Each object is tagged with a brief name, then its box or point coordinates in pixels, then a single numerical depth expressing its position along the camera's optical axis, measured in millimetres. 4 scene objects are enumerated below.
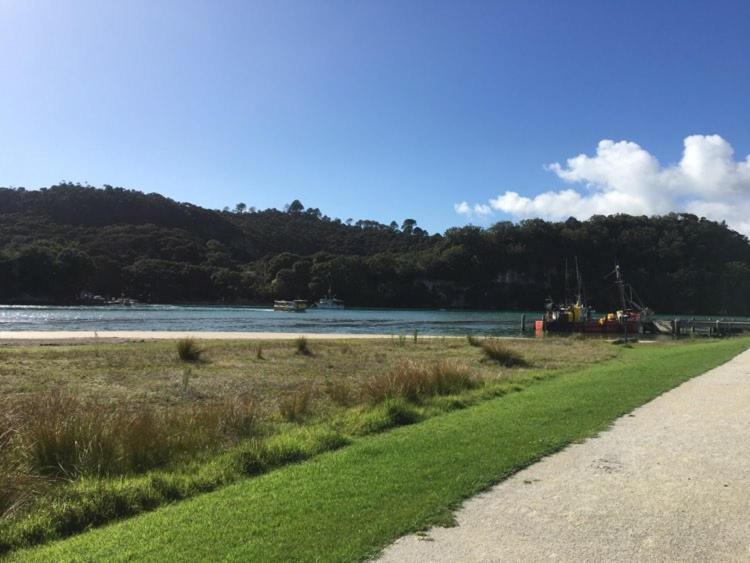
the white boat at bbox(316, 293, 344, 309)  151625
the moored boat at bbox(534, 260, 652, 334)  57375
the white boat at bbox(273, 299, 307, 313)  126894
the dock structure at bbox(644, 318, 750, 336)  58856
